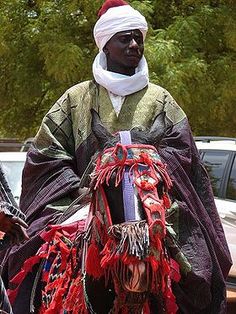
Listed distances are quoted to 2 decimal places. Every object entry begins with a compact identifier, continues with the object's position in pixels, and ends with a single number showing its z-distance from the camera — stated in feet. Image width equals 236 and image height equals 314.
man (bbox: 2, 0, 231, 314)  17.11
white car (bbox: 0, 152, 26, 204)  29.32
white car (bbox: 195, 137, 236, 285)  32.40
